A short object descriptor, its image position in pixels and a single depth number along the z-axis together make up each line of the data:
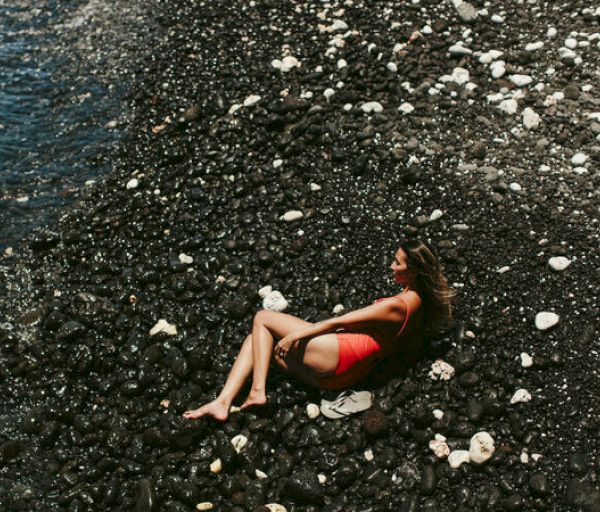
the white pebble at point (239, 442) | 6.16
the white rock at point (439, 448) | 6.00
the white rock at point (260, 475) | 6.02
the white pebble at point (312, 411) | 6.36
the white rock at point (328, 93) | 9.62
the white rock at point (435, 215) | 7.89
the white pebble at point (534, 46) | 9.69
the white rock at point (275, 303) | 7.29
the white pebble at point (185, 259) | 7.92
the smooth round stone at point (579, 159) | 8.10
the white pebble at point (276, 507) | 5.76
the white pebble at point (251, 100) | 9.84
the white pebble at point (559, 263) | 7.13
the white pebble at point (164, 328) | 7.24
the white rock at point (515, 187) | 7.98
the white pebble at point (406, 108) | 9.17
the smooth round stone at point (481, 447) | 5.87
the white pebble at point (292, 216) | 8.15
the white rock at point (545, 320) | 6.69
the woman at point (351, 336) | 6.04
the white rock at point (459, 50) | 9.82
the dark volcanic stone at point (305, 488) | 5.76
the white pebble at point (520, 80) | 9.23
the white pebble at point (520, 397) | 6.26
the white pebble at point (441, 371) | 6.51
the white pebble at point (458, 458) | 5.92
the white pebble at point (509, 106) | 8.91
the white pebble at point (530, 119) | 8.66
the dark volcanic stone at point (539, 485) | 5.64
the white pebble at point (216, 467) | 6.09
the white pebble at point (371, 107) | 9.27
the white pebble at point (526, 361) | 6.49
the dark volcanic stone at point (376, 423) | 6.12
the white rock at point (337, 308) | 7.22
